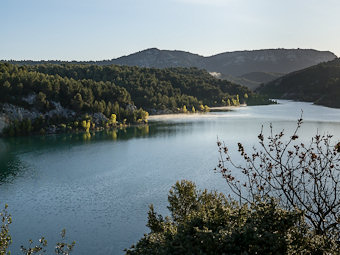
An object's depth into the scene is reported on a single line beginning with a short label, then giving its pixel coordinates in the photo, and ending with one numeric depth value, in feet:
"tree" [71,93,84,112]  365.81
